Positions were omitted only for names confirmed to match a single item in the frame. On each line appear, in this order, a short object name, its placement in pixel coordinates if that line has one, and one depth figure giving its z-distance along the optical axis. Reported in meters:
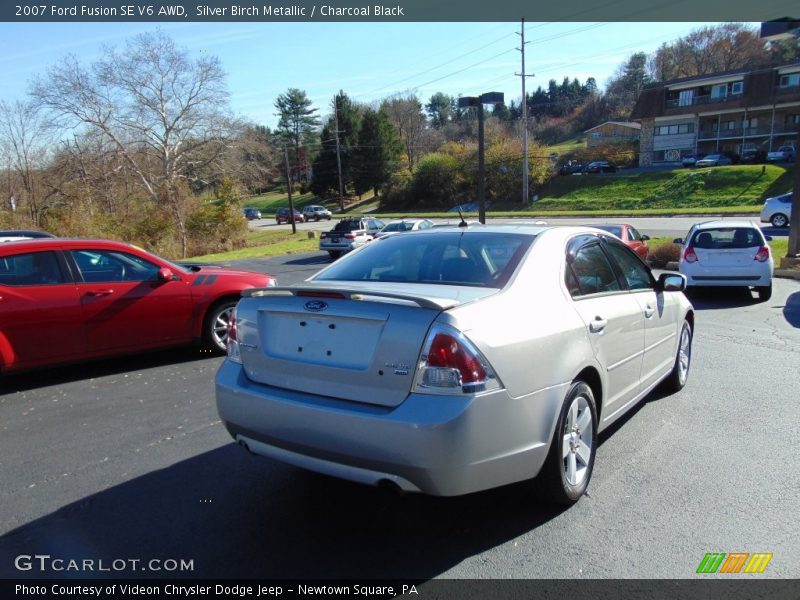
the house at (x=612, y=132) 78.69
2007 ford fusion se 2.82
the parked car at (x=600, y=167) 62.38
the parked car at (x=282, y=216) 62.53
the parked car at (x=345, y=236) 25.09
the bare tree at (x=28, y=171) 31.30
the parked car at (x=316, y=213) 66.06
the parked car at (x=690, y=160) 58.87
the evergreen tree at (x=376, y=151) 79.69
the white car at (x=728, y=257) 10.84
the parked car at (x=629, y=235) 13.59
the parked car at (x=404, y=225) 21.99
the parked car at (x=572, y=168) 64.25
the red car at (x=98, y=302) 5.94
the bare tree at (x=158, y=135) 36.22
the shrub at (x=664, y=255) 17.02
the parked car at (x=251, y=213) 69.25
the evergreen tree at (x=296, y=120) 101.88
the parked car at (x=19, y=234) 10.68
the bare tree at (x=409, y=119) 95.44
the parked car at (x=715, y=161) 56.38
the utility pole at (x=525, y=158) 53.62
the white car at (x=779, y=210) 27.91
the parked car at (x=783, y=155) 51.57
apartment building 60.31
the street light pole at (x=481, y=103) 23.20
